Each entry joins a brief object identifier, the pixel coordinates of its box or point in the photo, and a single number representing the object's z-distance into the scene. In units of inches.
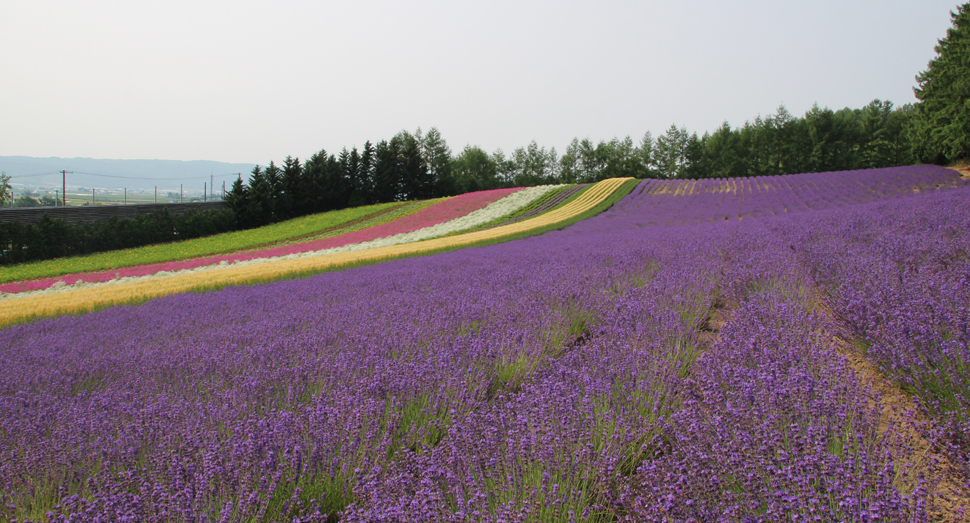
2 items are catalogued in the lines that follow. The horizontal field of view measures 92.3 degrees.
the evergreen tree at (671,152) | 2632.9
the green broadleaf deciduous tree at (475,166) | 2652.6
